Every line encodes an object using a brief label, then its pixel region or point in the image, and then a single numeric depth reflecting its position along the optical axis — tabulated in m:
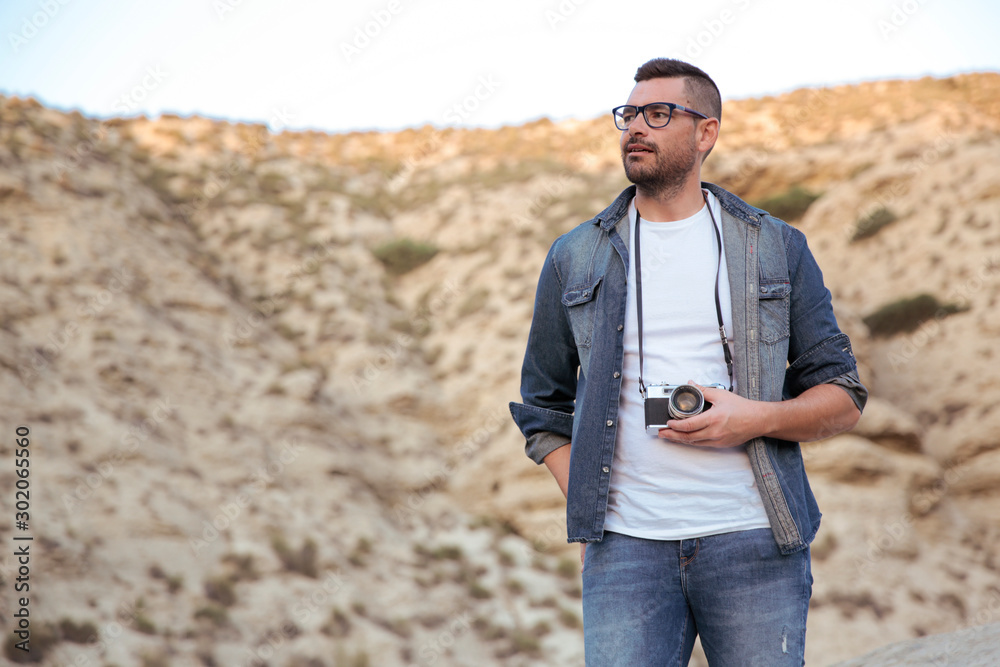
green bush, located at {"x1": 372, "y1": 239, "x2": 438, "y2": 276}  15.13
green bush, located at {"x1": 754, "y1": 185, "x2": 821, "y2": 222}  16.14
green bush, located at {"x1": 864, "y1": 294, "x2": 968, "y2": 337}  12.37
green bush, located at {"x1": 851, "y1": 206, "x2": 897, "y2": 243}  14.27
